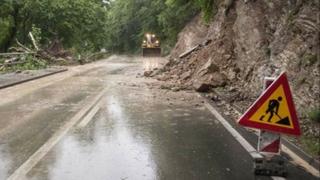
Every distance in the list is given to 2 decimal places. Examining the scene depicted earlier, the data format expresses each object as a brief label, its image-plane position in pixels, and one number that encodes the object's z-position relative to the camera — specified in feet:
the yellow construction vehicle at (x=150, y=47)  204.03
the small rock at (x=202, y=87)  61.72
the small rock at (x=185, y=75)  74.95
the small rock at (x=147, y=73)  89.76
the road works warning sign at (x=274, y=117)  23.47
